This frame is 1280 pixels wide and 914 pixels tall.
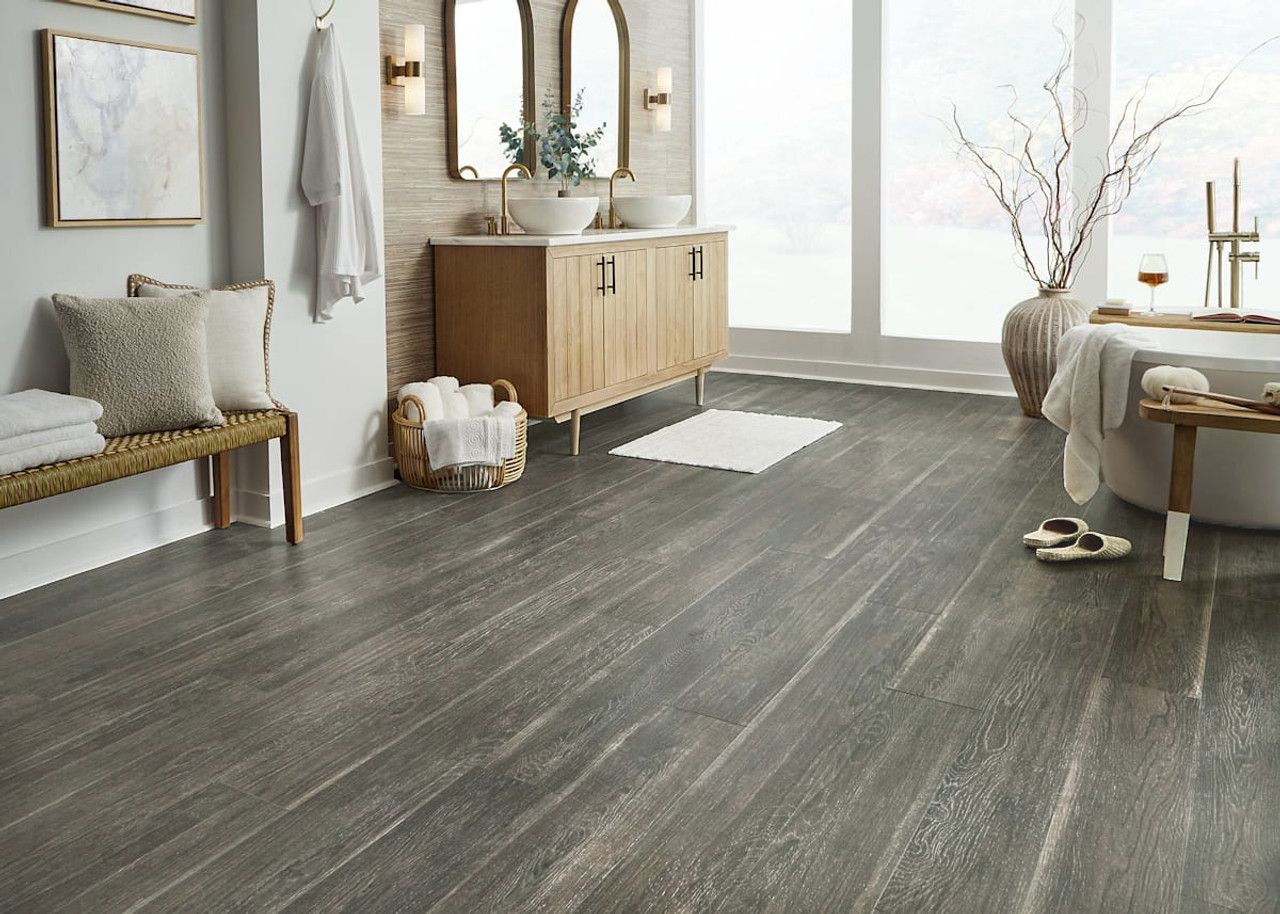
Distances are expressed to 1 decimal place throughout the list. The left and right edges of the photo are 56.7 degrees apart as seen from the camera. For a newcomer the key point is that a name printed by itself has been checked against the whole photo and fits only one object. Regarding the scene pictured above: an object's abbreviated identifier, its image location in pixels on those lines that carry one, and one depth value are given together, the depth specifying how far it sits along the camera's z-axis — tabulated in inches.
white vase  216.1
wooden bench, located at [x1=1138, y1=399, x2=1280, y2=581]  128.0
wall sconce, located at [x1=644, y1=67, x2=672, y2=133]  253.3
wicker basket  171.8
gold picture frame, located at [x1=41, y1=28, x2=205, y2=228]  127.6
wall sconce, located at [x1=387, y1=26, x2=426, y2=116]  177.9
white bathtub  146.2
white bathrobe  153.9
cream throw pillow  140.0
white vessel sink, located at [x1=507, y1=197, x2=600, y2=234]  191.0
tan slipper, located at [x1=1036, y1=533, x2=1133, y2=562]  137.7
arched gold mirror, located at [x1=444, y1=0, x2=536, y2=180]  191.9
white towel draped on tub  144.5
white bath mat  191.3
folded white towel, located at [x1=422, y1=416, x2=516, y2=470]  168.4
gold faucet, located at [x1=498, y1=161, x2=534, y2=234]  195.3
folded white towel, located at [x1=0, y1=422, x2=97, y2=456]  113.1
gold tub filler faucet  191.9
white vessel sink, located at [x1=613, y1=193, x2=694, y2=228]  220.2
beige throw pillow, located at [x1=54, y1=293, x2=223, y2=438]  127.3
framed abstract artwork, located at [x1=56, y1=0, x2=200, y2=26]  134.4
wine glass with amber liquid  182.2
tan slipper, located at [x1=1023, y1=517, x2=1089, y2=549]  141.8
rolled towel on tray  134.0
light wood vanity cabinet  183.6
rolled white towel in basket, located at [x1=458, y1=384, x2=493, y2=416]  181.0
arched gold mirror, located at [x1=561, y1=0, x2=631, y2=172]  220.1
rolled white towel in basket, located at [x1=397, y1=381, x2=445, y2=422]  173.5
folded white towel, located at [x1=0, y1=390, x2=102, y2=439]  113.6
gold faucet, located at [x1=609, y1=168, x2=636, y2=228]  223.7
